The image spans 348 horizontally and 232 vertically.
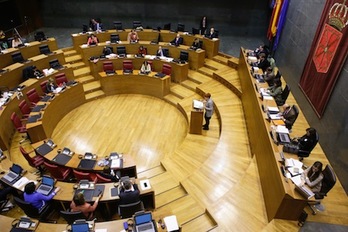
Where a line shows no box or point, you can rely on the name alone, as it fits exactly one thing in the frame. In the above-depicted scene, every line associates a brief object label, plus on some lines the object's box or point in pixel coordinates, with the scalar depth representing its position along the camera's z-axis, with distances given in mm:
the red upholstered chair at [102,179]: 4918
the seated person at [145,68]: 8953
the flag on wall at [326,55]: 5289
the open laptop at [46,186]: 4473
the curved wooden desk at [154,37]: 9695
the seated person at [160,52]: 9281
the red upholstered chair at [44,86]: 7964
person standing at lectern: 6509
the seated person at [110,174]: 4945
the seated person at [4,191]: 4633
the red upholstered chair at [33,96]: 7503
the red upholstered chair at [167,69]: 9016
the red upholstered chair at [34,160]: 5508
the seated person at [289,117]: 5363
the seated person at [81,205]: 4070
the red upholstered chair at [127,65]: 9234
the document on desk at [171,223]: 3752
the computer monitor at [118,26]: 10344
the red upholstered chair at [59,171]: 5371
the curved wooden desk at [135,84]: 8797
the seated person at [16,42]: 8727
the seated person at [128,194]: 4254
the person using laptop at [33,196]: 4238
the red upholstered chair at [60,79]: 8352
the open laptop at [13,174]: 4750
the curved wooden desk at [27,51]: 8213
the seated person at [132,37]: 9773
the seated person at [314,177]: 3867
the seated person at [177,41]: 9536
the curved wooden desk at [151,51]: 9289
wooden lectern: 6641
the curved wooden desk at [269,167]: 3770
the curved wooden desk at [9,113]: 6461
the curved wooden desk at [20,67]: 7742
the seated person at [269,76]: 6949
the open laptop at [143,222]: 3705
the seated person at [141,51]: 9539
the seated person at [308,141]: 4562
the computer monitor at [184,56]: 9133
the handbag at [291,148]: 4536
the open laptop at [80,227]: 3699
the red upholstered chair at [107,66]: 9074
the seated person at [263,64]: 7736
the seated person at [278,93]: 6290
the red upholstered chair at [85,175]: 5117
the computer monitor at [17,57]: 8344
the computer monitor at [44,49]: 8984
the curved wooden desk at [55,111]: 6484
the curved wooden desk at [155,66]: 8984
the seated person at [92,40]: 9578
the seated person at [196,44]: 9356
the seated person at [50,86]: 7742
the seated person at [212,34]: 9469
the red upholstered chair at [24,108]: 7067
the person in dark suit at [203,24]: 10820
